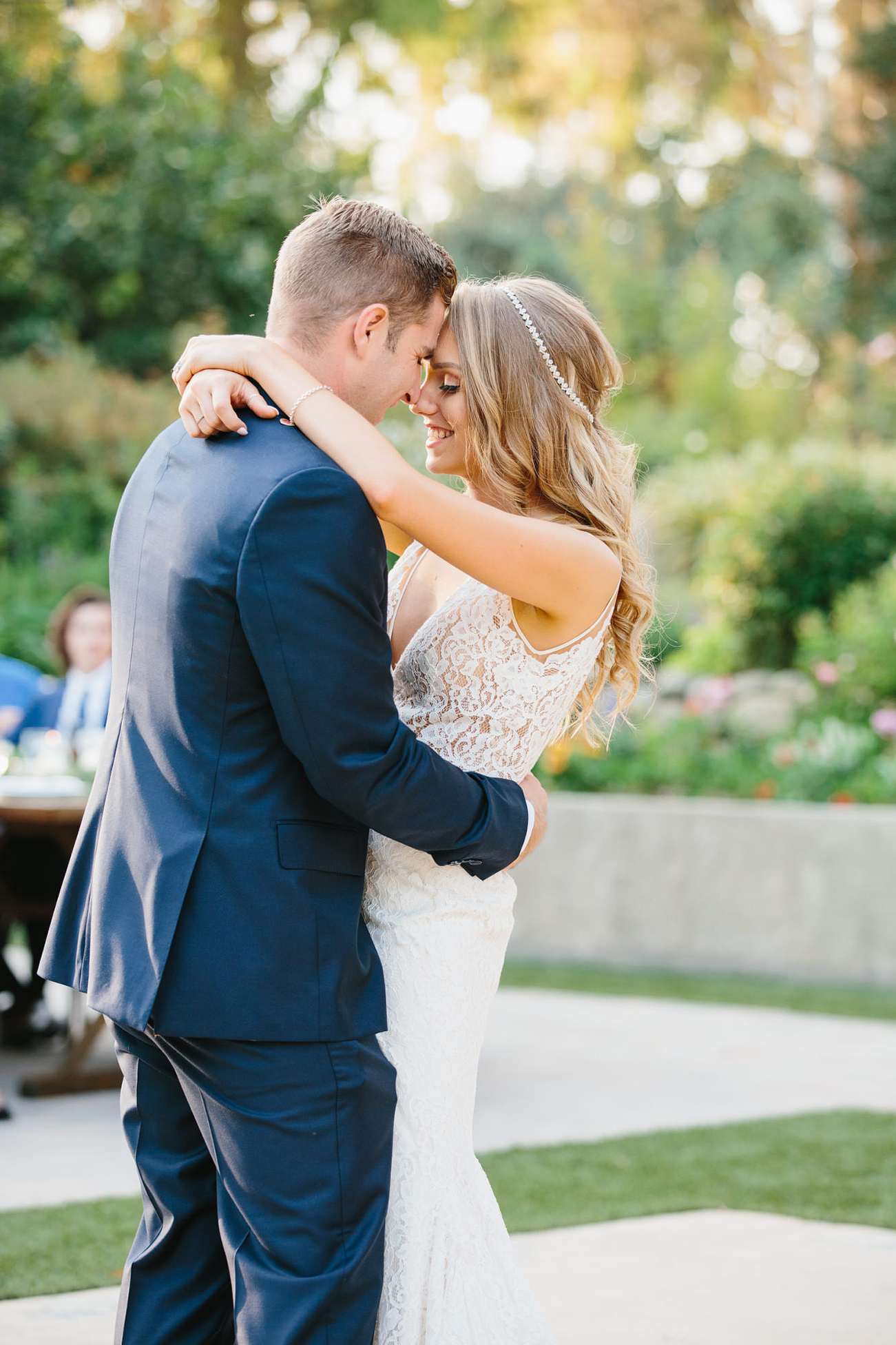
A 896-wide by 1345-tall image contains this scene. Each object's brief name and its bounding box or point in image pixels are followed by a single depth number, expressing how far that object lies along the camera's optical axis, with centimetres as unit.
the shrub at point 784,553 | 1162
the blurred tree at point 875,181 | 2142
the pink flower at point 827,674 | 955
